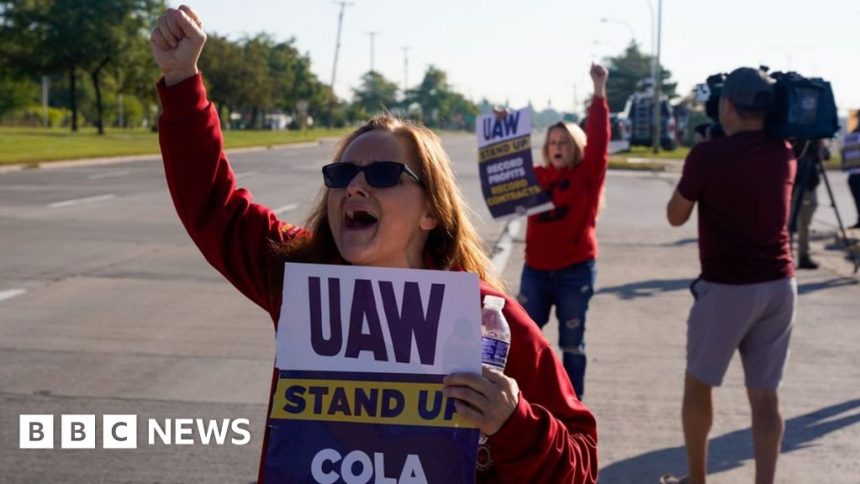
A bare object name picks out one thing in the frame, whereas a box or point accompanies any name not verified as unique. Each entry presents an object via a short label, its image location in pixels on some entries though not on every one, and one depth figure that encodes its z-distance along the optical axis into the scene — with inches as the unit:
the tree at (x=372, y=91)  4483.8
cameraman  196.7
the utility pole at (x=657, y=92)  2001.5
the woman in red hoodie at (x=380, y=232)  95.9
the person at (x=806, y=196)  514.3
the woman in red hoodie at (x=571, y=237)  256.1
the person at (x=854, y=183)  589.9
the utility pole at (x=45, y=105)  3296.5
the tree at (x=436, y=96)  4947.8
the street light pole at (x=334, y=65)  4060.0
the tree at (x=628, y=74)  3885.3
